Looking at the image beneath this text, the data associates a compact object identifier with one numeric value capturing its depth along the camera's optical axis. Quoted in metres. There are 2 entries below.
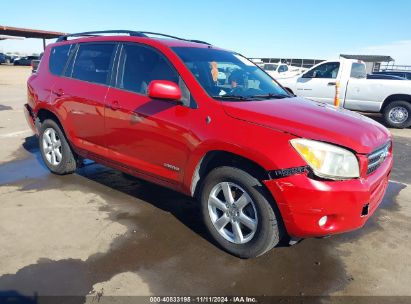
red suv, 2.79
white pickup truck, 10.27
